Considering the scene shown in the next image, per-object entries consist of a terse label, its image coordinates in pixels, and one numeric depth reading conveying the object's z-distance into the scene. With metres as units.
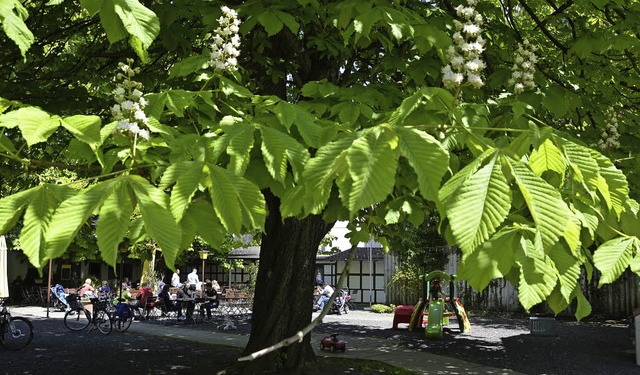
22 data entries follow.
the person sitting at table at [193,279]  22.69
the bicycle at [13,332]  12.34
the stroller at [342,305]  22.75
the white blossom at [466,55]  2.33
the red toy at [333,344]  12.18
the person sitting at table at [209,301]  19.34
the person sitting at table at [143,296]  19.94
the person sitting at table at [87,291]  18.30
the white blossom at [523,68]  3.26
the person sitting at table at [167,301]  19.29
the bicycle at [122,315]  16.09
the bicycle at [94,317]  15.66
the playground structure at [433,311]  15.00
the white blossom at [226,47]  2.97
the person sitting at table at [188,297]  18.53
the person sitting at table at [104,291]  22.80
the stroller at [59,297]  19.00
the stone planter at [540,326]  14.05
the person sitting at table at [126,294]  24.28
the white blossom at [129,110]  2.35
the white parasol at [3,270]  11.14
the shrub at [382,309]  24.58
